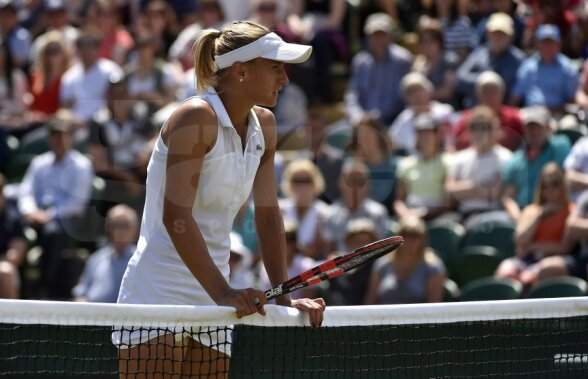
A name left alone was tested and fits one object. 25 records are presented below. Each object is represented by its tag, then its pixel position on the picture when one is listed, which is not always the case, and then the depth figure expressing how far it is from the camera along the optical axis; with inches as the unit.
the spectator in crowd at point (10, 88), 906.1
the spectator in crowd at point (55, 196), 729.0
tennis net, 297.3
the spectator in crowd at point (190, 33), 907.4
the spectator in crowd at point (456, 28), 848.9
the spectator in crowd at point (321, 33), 889.5
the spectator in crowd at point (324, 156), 716.7
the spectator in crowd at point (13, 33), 987.9
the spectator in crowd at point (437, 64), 815.1
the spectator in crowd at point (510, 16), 831.1
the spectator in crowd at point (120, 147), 749.9
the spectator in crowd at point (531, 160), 674.2
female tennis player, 288.5
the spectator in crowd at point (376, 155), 709.3
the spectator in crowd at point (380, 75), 832.9
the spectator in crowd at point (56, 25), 994.1
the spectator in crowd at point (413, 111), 762.2
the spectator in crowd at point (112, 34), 951.6
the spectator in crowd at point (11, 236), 725.3
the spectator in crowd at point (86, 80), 877.8
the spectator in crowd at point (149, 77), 853.8
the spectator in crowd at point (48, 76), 916.5
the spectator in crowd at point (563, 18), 799.7
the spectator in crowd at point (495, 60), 781.3
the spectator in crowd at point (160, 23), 966.0
